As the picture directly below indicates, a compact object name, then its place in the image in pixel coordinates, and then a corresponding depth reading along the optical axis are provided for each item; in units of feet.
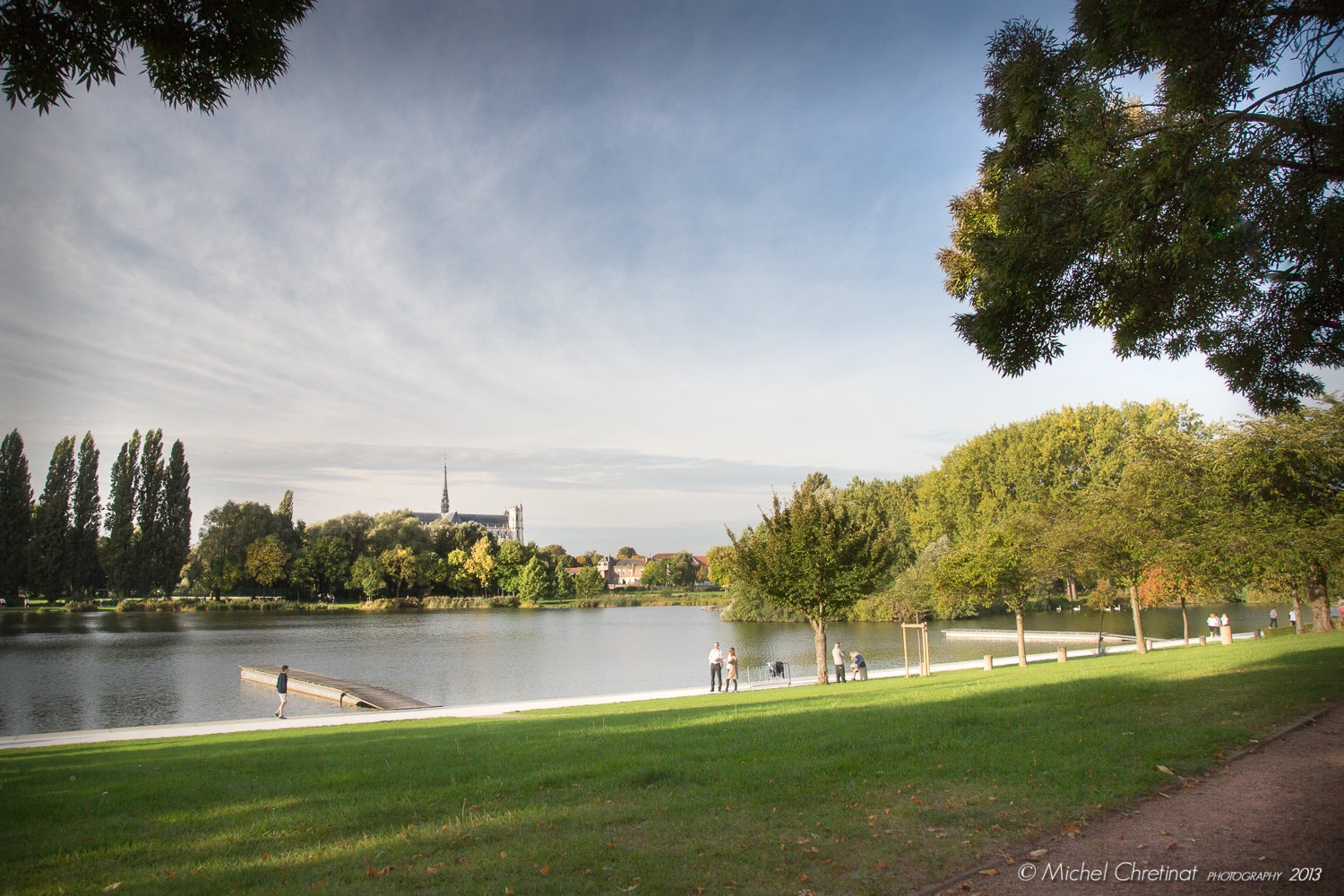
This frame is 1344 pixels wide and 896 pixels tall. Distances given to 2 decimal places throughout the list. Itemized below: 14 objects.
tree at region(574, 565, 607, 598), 362.12
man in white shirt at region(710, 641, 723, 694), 81.75
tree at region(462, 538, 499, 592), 310.43
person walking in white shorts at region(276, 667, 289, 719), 69.67
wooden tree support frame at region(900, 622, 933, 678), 81.55
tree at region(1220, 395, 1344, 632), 66.69
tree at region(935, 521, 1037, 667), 95.81
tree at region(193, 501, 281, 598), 258.16
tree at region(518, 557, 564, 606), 313.73
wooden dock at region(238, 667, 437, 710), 77.61
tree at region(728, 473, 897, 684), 82.74
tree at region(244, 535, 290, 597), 258.98
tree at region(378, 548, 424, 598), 282.56
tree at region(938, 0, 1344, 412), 19.30
